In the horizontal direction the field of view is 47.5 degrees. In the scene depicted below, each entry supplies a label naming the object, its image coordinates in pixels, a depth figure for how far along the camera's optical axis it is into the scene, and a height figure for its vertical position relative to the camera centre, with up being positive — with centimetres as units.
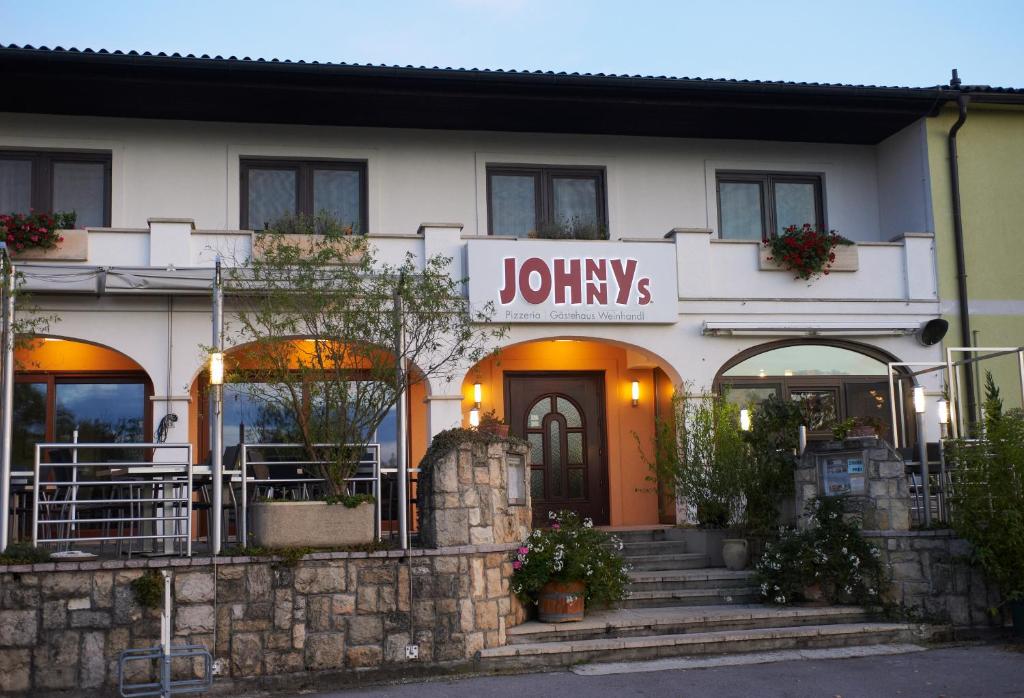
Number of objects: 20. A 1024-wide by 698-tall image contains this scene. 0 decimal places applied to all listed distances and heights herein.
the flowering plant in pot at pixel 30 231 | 1322 +312
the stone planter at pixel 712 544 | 1266 -63
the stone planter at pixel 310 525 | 924 -21
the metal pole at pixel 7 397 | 881 +84
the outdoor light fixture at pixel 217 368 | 898 +102
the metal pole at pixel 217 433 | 904 +53
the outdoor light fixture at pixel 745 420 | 1323 +73
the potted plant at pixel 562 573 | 1013 -72
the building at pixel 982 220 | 1527 +341
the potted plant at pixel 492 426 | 1036 +65
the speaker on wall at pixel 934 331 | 1503 +189
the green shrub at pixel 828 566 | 1095 -79
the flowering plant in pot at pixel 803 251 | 1488 +295
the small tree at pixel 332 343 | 975 +131
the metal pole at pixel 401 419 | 947 +63
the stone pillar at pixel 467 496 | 954 -3
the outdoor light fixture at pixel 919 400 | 1156 +79
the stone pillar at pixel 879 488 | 1112 -8
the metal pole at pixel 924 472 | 1131 +6
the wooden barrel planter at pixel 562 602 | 1016 -97
